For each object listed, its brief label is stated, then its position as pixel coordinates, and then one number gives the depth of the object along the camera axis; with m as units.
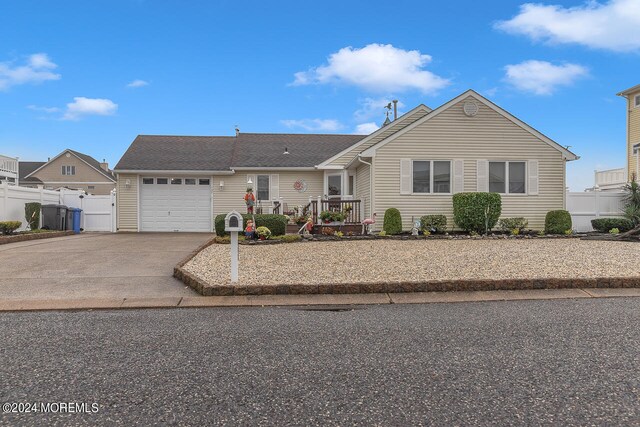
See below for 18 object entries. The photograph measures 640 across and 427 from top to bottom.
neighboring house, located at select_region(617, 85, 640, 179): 22.36
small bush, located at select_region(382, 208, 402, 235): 13.81
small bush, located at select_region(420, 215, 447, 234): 14.05
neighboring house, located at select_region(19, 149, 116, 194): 43.84
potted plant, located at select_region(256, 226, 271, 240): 12.05
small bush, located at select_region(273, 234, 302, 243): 11.98
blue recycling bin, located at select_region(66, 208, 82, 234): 16.64
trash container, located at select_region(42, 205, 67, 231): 15.73
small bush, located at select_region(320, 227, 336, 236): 13.47
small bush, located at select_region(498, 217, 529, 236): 14.17
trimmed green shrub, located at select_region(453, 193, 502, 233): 13.65
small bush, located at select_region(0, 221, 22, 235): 13.07
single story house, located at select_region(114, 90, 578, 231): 14.56
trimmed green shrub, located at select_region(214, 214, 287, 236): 12.98
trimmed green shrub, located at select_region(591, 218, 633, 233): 14.78
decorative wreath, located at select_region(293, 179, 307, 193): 19.06
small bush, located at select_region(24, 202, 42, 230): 15.12
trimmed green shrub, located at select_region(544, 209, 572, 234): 14.02
